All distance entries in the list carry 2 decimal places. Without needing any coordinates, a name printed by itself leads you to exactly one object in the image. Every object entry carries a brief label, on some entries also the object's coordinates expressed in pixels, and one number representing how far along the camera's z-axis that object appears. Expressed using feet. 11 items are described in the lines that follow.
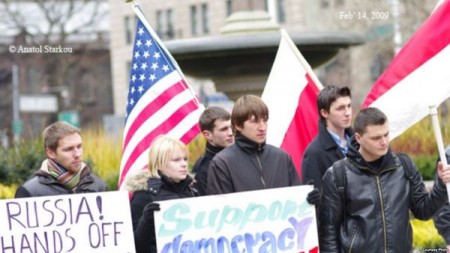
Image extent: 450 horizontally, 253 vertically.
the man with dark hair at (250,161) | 43.59
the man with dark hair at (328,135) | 47.43
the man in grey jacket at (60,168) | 43.88
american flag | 59.29
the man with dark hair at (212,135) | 50.19
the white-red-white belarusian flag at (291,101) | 56.53
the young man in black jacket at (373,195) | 41.72
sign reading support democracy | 41.96
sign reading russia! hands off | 41.72
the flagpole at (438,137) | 42.06
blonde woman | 43.59
